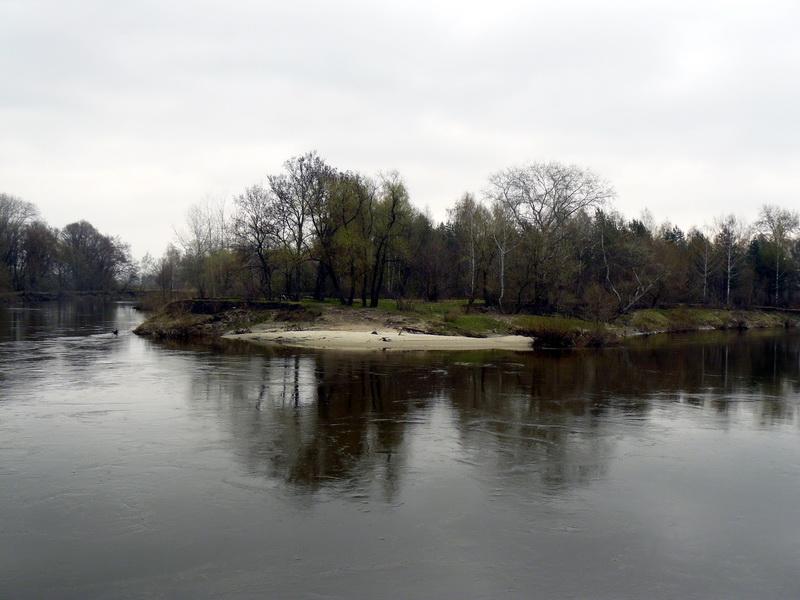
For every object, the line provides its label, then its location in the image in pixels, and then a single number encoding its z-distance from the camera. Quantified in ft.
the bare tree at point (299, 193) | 172.24
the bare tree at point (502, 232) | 175.94
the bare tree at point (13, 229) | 302.04
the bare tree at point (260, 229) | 176.96
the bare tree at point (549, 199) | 188.14
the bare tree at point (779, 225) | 267.39
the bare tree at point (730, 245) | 245.45
